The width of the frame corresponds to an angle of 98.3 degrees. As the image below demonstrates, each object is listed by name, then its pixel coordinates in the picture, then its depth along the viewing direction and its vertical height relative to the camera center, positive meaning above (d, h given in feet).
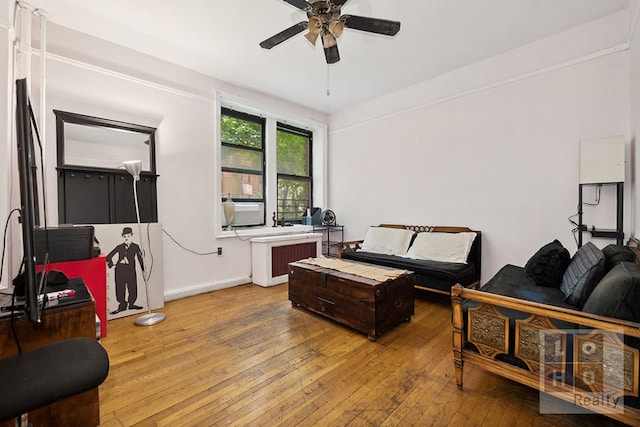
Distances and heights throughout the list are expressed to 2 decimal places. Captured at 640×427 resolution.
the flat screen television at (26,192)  3.16 +0.18
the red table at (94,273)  7.23 -1.77
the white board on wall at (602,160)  7.98 +1.33
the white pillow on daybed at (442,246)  11.13 -1.72
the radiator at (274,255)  13.06 -2.43
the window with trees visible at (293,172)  16.28 +2.12
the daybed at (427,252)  10.34 -2.07
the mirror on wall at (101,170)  8.90 +1.26
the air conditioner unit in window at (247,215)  14.22 -0.43
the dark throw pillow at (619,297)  4.23 -1.47
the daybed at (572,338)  4.13 -2.30
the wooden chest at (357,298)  7.78 -2.83
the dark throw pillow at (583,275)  5.61 -1.54
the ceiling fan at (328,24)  6.45 +4.57
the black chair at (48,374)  2.79 -1.87
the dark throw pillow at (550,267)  7.70 -1.75
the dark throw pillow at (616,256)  6.09 -1.16
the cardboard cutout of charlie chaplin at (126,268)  9.39 -2.11
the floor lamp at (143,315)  8.93 -3.59
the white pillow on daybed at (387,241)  12.95 -1.69
